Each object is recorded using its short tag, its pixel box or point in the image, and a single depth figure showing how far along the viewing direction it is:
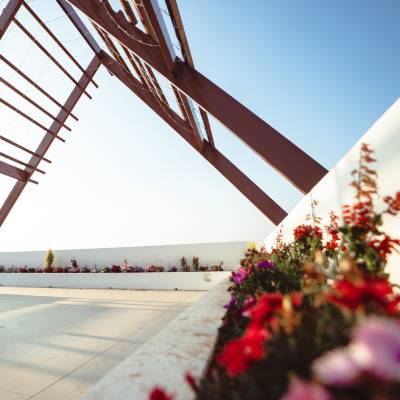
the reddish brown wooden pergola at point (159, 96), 3.77
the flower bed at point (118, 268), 10.13
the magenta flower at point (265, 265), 1.98
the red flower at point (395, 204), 1.06
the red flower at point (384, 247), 1.16
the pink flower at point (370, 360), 0.33
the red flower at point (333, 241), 1.88
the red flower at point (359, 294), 0.47
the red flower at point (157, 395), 0.61
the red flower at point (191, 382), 0.70
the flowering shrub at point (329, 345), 0.34
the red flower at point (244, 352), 0.55
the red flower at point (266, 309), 0.58
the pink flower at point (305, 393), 0.35
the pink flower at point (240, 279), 2.04
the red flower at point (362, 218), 1.13
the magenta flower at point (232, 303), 1.83
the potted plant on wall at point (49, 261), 11.55
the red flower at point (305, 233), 2.45
